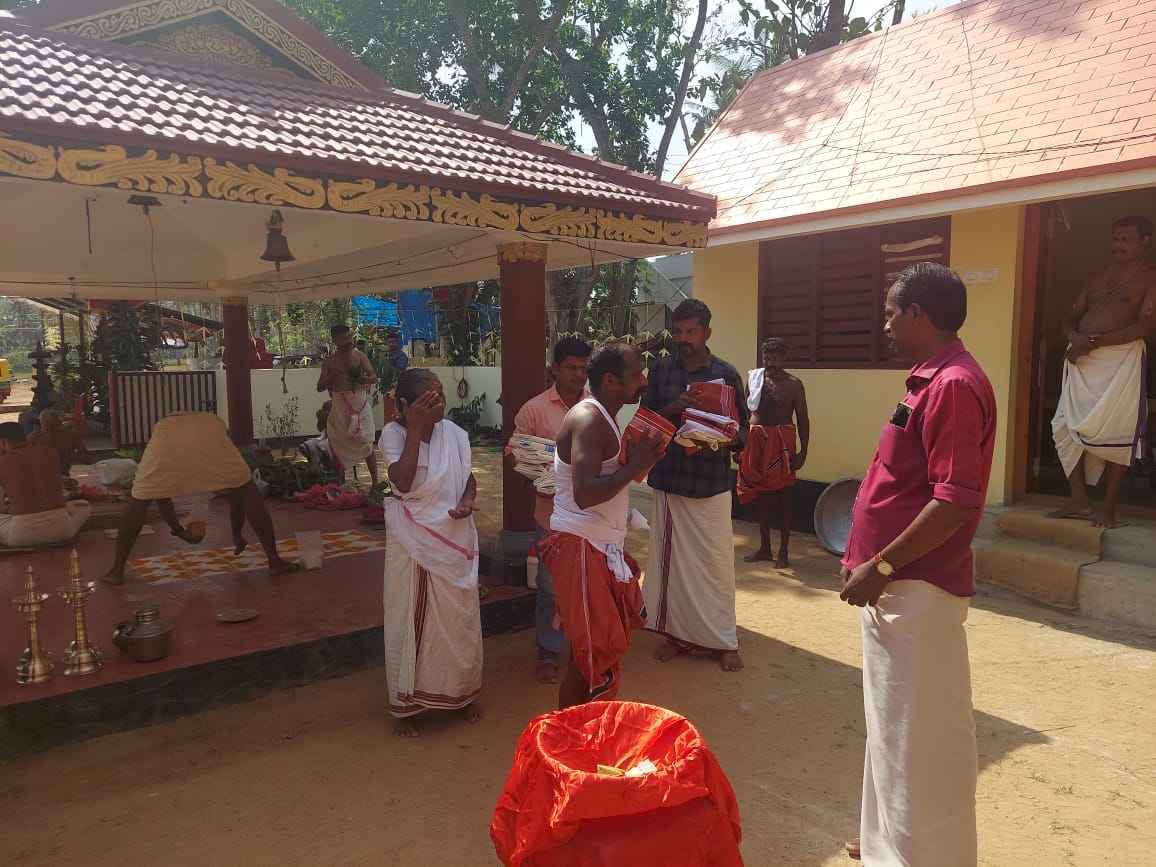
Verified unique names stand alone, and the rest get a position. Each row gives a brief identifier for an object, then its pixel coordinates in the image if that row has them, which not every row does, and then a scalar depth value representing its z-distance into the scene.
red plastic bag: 1.62
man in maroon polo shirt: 2.28
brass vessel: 3.91
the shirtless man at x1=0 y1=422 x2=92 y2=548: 5.53
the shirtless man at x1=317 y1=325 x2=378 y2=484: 8.45
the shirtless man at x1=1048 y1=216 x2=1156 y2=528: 5.25
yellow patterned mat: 5.64
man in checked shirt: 4.28
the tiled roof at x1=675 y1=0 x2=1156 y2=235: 5.40
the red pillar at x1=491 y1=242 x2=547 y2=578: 5.15
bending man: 5.18
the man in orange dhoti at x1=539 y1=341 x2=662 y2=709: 2.82
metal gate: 11.74
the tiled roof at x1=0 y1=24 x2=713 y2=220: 3.42
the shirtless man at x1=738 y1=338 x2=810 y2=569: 6.39
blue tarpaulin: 17.81
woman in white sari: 3.57
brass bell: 5.48
